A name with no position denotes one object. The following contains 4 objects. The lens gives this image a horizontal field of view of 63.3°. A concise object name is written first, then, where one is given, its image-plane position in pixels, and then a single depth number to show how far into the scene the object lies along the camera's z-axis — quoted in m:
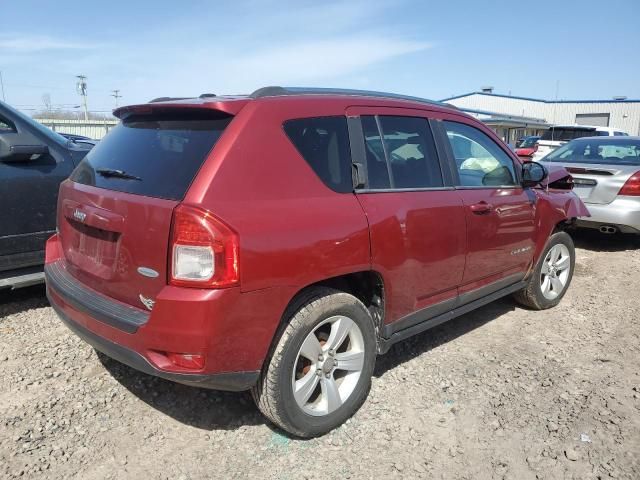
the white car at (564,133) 16.48
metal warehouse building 47.16
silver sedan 6.57
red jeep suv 2.32
